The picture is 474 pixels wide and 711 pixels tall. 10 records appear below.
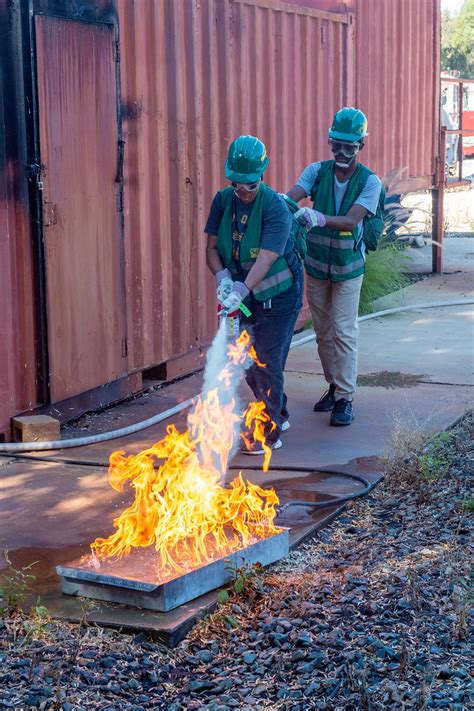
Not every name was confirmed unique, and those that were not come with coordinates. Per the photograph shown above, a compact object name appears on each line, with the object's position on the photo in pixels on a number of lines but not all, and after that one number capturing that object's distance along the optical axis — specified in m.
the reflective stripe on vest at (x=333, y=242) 7.02
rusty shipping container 6.71
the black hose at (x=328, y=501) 5.61
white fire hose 6.49
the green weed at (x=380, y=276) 11.88
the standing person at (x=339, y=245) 6.79
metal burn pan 4.21
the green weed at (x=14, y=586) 4.28
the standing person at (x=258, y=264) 5.93
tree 59.75
